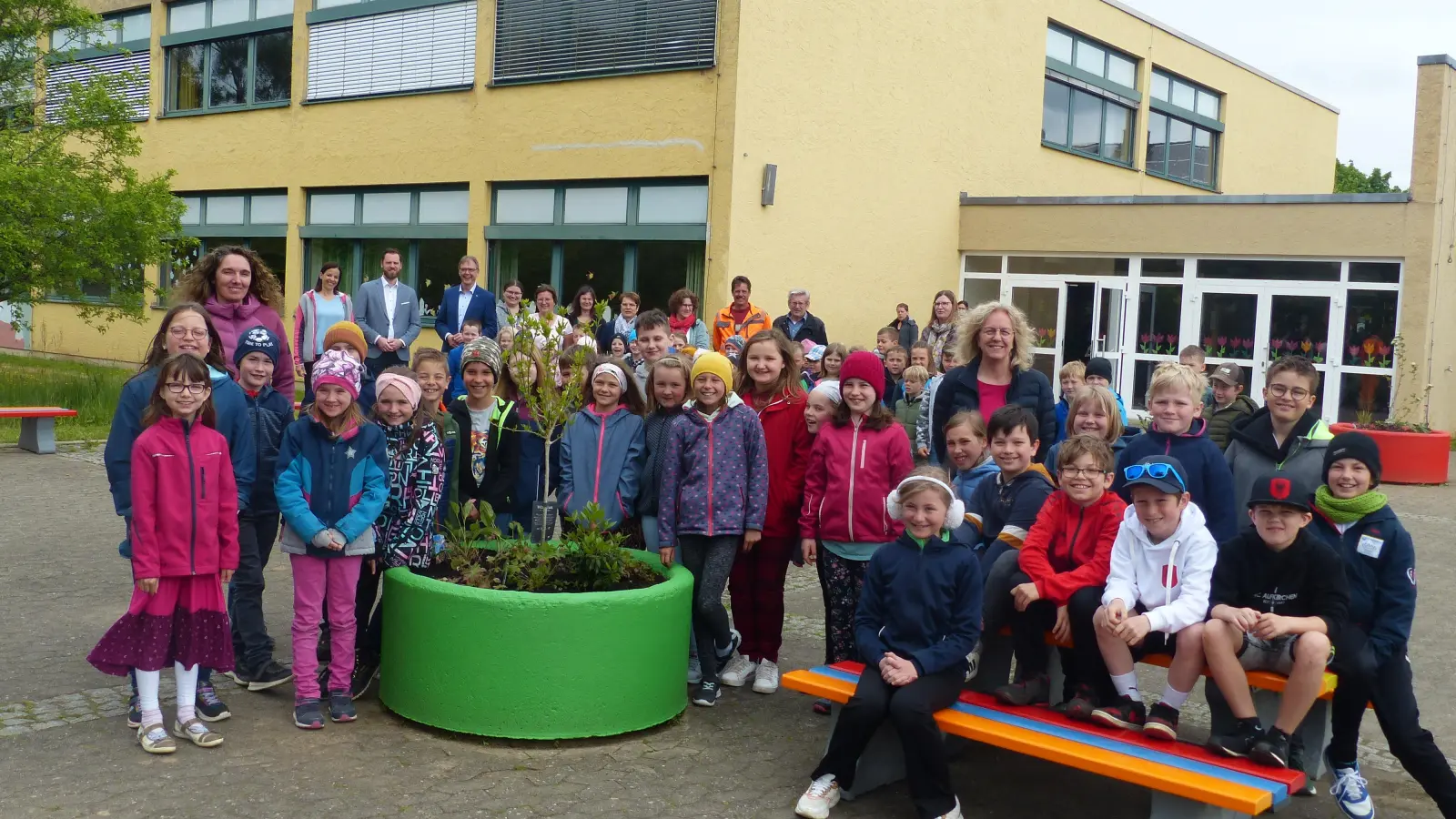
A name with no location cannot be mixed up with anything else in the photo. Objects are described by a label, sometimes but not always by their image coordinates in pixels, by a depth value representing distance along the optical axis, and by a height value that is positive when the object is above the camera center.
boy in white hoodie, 4.57 -0.81
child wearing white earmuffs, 4.52 -1.06
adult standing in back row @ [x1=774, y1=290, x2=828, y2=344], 13.34 +0.32
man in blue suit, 12.90 +0.32
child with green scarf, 4.59 -0.91
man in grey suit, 12.87 +0.20
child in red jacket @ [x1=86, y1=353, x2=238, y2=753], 4.87 -0.88
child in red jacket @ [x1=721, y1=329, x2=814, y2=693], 6.05 -0.80
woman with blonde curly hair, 6.30 -0.05
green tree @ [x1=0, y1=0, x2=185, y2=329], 15.27 +1.40
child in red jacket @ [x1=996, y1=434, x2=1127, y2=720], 4.89 -0.78
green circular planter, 5.02 -1.28
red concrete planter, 15.03 -0.88
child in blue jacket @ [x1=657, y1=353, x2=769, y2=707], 5.75 -0.64
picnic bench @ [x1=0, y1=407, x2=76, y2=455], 12.96 -1.14
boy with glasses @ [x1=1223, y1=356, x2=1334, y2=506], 5.63 -0.26
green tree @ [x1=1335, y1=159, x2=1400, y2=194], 60.81 +9.67
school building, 16.38 +2.55
